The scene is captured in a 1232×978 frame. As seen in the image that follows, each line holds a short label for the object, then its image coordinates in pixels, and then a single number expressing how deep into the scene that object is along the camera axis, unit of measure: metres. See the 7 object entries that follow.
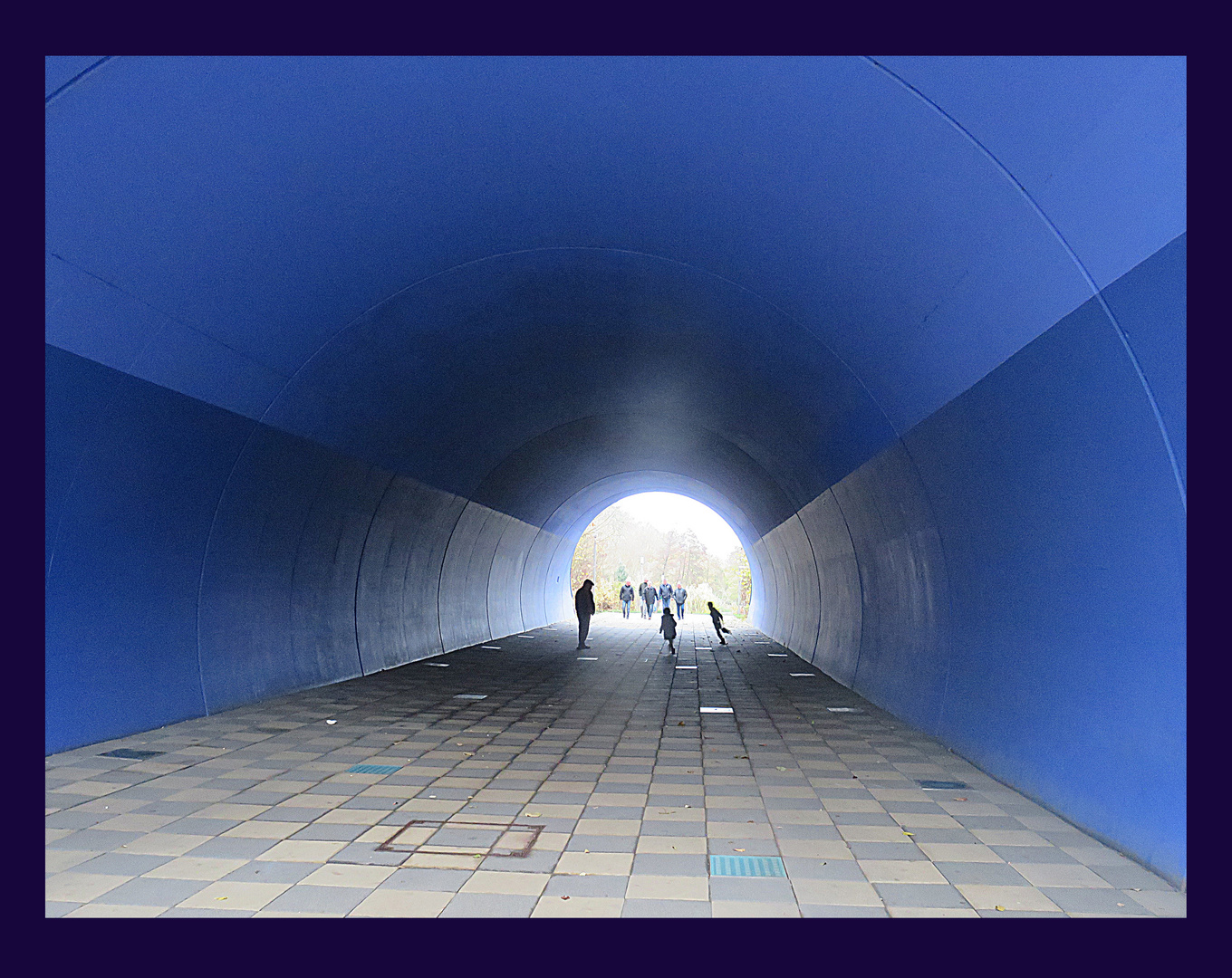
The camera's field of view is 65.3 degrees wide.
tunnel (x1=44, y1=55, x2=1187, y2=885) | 5.29
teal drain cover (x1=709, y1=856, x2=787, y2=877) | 5.22
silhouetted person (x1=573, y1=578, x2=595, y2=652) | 21.62
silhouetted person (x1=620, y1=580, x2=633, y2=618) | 36.56
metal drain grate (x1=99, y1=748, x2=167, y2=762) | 7.98
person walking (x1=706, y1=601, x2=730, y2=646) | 21.78
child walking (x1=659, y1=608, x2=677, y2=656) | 19.98
